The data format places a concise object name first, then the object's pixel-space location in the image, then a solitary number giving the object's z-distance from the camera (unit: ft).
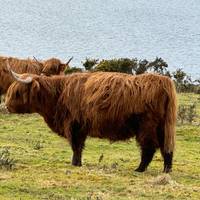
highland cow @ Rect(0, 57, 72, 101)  58.03
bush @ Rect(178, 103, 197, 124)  55.83
